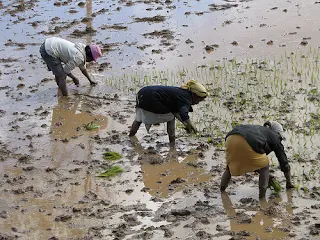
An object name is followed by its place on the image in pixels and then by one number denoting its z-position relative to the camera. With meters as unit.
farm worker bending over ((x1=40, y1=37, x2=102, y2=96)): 17.91
